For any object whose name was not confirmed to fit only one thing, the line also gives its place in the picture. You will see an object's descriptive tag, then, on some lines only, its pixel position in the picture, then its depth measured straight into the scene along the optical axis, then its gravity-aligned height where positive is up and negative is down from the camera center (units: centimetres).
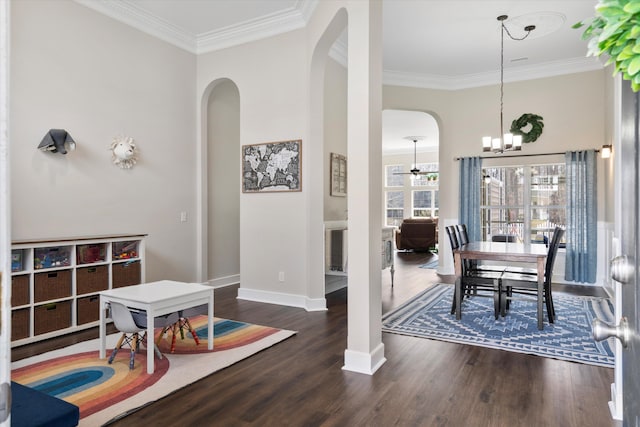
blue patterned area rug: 335 -113
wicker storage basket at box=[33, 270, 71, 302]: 349 -66
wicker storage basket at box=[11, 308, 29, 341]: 336 -95
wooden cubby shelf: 341 -63
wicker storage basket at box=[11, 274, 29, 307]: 334 -66
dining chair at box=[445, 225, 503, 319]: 415 -70
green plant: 50 +24
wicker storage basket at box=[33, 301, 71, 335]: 349 -94
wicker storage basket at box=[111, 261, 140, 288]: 410 -65
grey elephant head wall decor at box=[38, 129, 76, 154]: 371 +66
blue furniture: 148 -77
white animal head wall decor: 441 +67
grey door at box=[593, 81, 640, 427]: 65 -9
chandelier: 493 +89
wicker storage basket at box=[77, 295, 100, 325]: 379 -94
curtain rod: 630 +92
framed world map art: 477 +55
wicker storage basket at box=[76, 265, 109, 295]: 379 -66
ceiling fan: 1179 +177
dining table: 387 -44
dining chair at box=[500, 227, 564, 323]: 397 -70
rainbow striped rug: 243 -113
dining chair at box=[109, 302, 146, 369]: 281 -79
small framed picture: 541 +51
